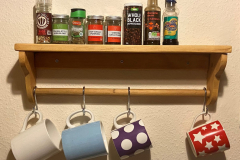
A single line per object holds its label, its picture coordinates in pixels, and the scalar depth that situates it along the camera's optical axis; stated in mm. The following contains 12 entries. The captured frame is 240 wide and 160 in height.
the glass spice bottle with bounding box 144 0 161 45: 866
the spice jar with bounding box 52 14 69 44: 855
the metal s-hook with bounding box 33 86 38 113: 938
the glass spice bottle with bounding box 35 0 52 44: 853
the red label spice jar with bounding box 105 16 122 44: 857
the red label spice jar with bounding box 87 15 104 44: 862
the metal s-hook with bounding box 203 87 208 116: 954
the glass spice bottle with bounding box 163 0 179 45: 866
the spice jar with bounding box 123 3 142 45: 864
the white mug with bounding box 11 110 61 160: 847
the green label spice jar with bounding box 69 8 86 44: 855
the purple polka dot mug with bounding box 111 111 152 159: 867
